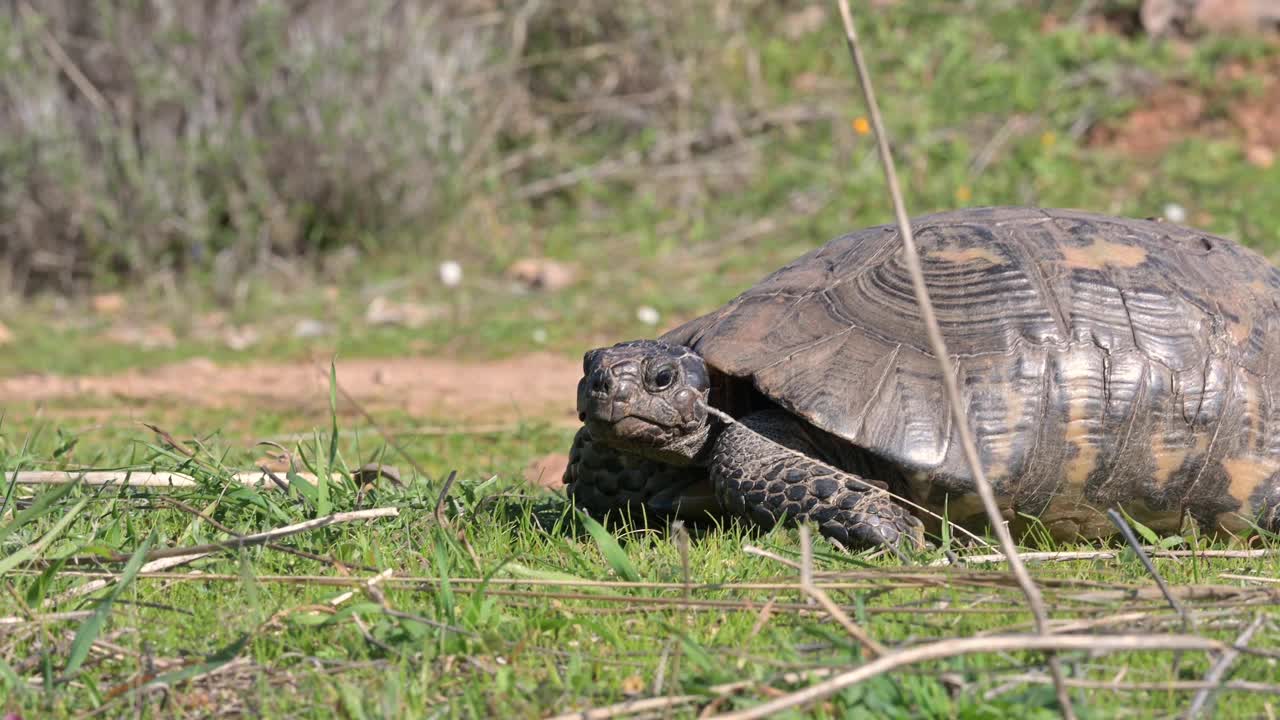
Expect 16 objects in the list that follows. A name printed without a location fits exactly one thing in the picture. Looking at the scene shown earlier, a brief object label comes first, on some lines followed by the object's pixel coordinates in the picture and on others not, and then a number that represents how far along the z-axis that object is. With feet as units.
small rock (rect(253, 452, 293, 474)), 23.07
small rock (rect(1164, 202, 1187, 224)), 60.85
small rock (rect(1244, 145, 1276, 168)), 67.31
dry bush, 61.00
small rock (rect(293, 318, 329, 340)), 56.34
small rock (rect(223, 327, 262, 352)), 55.16
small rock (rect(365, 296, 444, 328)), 57.98
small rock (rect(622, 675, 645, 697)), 14.80
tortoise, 22.16
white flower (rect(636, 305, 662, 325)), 55.36
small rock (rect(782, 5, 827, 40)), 80.59
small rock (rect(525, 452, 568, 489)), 31.09
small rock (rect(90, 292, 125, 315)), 61.46
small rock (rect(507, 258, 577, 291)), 62.54
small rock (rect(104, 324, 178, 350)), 55.54
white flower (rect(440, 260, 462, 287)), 63.00
